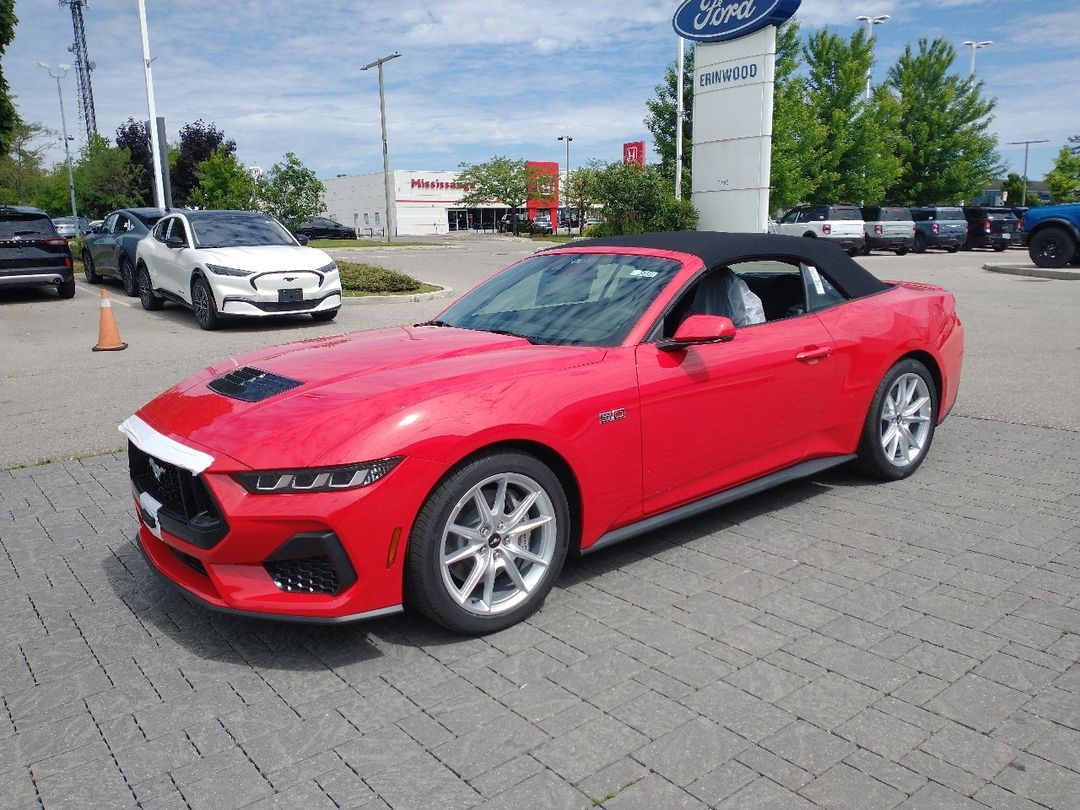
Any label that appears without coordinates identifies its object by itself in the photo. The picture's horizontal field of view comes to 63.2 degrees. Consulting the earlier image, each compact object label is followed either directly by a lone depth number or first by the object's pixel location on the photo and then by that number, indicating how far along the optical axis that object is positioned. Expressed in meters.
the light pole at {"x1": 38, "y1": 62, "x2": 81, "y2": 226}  48.44
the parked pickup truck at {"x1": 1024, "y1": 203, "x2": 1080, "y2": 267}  20.88
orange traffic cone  10.61
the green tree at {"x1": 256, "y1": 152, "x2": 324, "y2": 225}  36.34
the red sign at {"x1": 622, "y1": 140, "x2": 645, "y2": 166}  48.22
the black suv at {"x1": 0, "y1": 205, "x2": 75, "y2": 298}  15.05
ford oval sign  19.19
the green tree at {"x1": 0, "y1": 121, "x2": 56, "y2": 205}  52.19
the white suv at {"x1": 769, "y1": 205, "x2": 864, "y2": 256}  28.36
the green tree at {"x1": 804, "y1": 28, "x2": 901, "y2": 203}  39.66
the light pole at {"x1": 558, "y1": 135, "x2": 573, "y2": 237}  66.35
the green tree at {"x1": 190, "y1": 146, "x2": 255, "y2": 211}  32.88
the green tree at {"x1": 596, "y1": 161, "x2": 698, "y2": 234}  28.64
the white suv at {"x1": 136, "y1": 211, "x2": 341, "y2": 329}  12.01
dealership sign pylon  19.78
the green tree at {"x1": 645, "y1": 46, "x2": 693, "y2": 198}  36.56
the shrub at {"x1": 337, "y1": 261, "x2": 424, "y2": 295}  16.41
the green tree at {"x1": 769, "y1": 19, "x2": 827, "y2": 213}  34.97
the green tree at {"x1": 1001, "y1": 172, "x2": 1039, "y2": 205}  80.56
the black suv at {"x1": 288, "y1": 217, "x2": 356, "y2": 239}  54.94
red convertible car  3.09
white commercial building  79.12
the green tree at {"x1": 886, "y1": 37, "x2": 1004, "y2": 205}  44.25
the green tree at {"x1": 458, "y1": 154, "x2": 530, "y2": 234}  70.88
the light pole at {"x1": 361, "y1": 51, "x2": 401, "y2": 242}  47.85
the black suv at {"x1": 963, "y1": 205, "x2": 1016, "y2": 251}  34.28
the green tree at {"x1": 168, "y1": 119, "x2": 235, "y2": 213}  53.28
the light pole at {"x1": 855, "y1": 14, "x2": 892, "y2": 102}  41.34
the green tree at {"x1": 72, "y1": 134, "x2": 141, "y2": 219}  45.75
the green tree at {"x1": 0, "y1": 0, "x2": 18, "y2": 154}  18.83
